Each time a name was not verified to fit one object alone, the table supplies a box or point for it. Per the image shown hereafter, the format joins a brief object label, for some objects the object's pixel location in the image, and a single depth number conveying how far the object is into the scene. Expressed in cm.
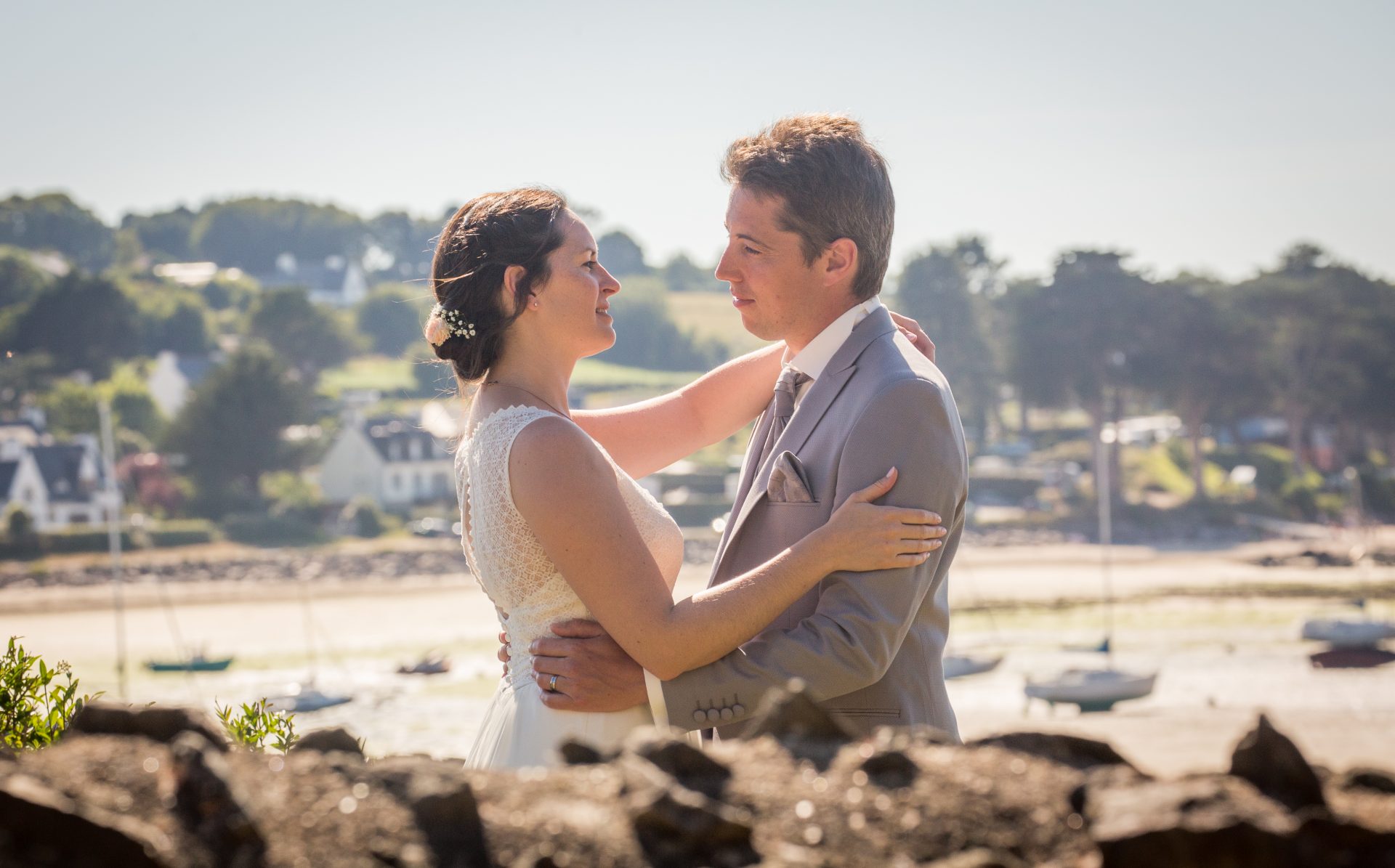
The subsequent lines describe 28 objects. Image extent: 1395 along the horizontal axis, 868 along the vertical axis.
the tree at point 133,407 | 7662
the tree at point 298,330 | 9206
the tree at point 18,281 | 10512
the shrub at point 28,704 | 273
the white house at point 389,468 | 7094
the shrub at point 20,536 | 5884
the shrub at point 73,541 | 5953
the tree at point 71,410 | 7550
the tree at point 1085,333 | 8288
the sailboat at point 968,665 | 3331
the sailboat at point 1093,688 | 2869
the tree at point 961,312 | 8994
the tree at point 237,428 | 6769
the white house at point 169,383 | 9294
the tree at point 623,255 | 15825
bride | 304
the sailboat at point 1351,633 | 3475
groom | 305
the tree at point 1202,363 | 8100
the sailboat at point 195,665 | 3678
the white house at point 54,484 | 6562
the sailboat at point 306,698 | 2977
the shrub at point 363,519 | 6512
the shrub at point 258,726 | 306
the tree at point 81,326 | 8825
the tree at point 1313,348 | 8225
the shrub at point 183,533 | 6125
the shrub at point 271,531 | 6244
